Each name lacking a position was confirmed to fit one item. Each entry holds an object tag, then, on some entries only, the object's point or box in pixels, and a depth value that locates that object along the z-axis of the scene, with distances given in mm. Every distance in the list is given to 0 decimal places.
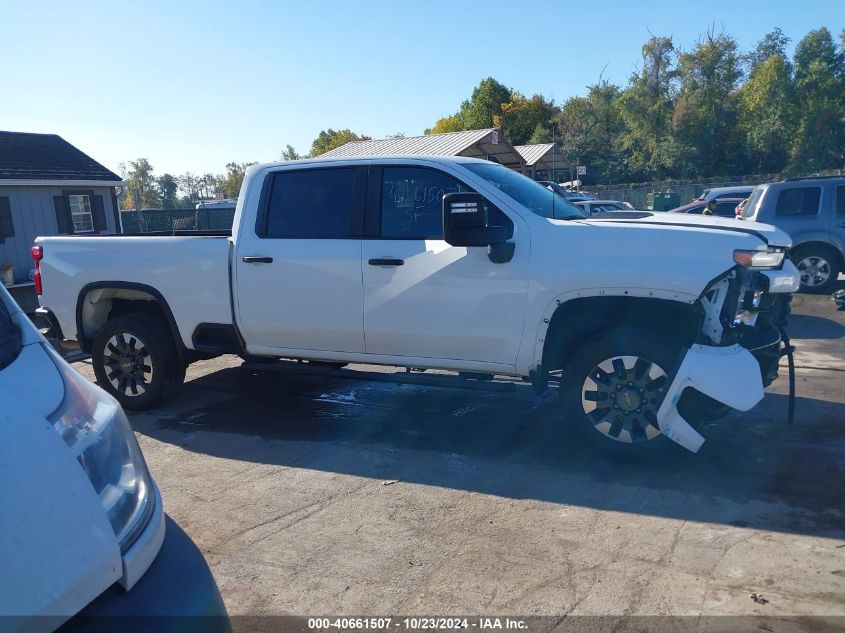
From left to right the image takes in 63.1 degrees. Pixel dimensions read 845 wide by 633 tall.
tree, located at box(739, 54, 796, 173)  48938
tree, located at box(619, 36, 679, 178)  55062
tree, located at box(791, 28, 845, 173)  47906
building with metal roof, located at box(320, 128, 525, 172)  26141
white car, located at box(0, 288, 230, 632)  1565
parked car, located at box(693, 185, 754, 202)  20531
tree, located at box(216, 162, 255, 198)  86562
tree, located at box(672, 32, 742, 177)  52125
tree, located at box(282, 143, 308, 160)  100500
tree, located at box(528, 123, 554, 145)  59031
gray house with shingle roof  19969
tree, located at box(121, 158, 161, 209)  79856
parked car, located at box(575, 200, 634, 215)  20039
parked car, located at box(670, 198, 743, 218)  19109
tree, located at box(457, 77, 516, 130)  63875
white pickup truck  4371
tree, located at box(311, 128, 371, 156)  81875
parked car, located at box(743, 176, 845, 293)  11242
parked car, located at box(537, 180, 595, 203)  20009
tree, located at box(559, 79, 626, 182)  57250
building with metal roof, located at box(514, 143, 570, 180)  32156
